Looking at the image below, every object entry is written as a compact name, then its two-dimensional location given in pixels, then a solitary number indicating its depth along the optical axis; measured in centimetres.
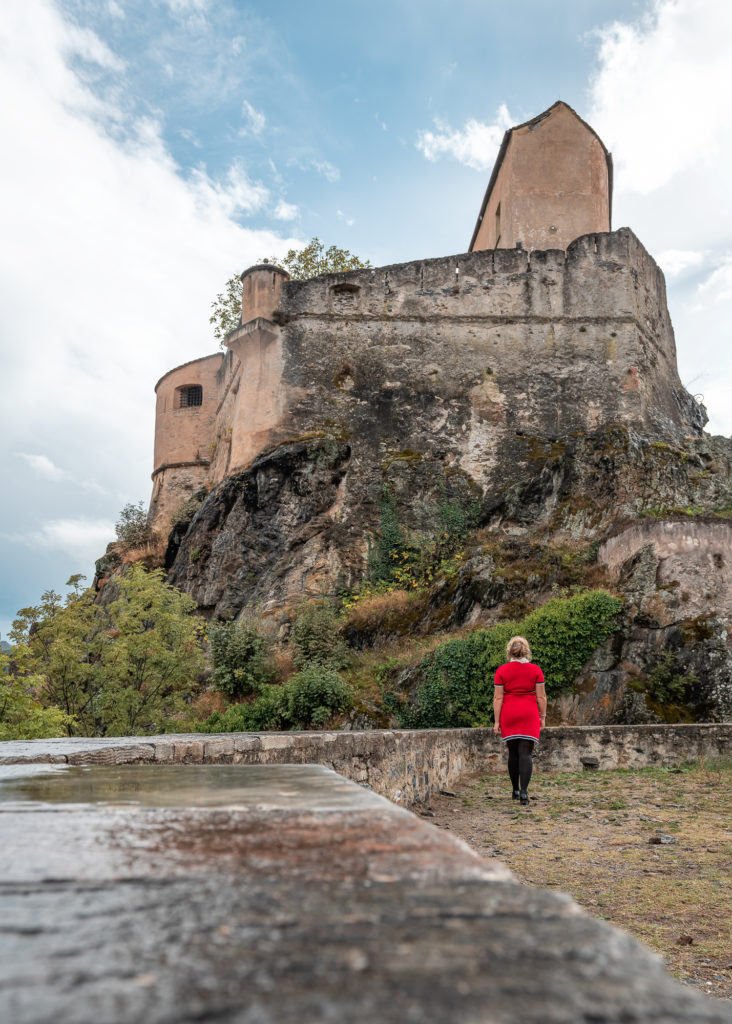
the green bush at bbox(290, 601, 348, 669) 1516
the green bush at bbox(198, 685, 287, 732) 1305
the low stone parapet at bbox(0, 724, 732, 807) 492
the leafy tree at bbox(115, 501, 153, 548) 2661
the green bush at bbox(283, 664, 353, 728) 1274
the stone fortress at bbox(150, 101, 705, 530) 2067
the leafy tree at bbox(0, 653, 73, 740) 973
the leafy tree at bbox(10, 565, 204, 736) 1338
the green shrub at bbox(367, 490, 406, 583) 1836
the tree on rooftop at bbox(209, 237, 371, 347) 2875
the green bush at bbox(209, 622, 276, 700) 1548
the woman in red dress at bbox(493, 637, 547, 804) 702
